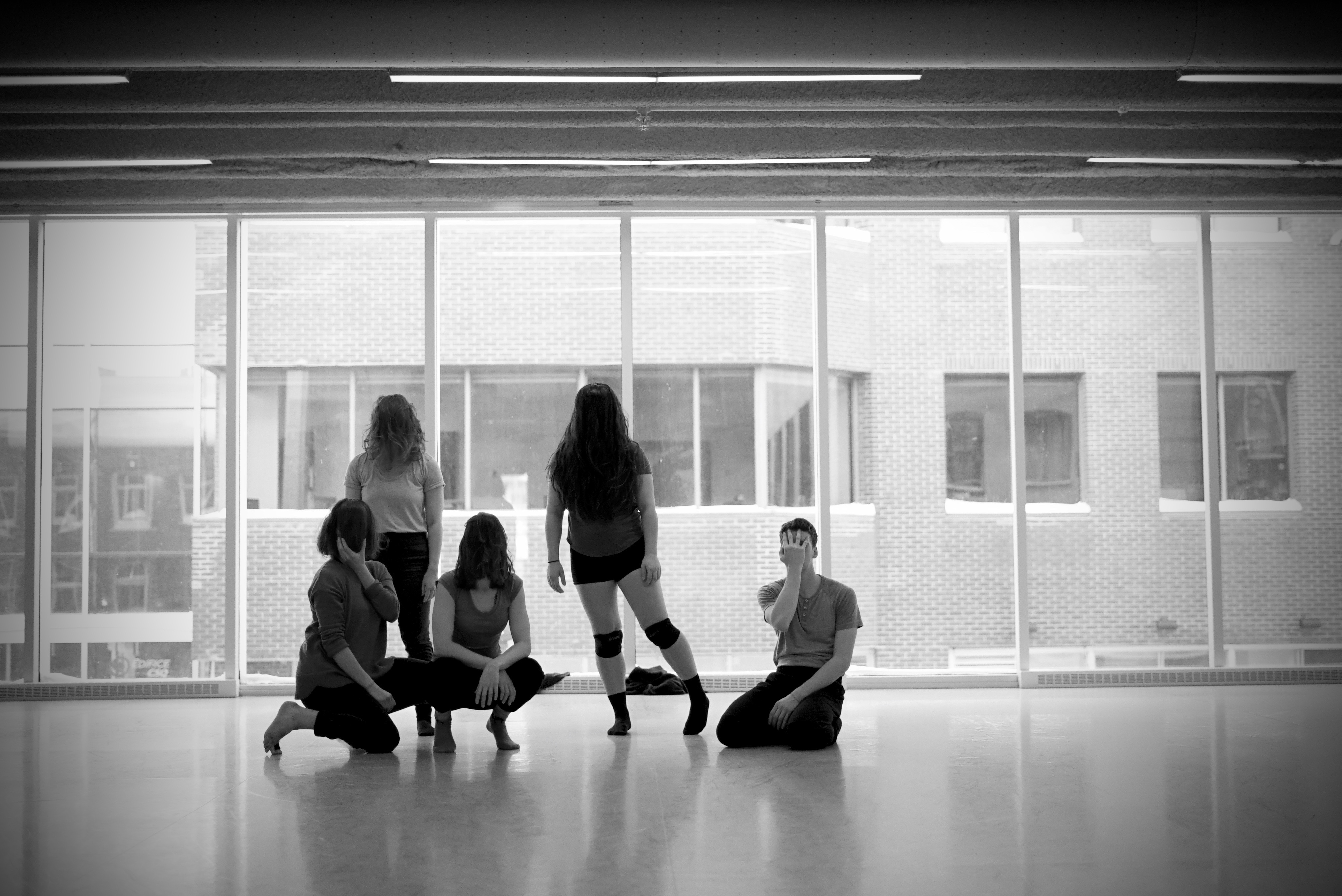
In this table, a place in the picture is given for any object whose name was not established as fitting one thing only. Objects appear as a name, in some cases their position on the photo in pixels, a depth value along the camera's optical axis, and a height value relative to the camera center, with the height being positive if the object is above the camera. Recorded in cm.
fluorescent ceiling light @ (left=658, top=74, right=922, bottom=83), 479 +177
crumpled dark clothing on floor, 588 -102
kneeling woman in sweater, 430 -66
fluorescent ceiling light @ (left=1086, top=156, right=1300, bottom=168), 612 +178
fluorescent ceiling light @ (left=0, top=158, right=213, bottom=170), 577 +173
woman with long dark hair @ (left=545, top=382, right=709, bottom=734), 463 -13
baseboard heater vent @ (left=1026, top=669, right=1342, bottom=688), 686 -119
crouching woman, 437 -57
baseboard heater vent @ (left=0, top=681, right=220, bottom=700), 664 -117
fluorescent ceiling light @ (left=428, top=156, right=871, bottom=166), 594 +176
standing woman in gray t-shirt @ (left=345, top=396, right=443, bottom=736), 487 -4
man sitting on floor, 448 -71
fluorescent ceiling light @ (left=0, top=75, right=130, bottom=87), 456 +172
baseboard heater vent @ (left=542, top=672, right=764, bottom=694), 669 -117
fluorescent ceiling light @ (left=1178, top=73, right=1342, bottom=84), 464 +172
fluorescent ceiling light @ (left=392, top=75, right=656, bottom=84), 476 +177
